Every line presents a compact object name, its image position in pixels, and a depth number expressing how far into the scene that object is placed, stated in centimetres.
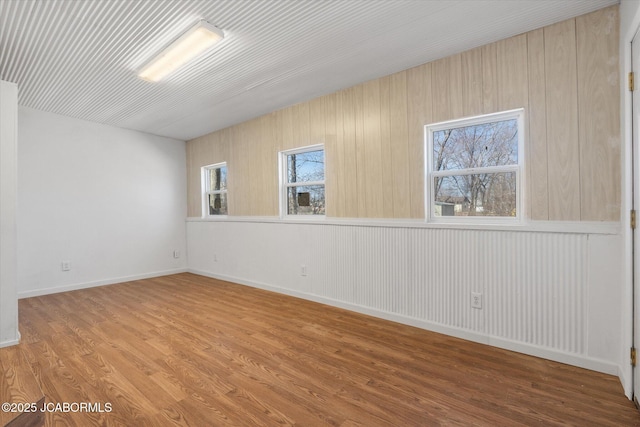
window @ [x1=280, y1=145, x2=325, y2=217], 424
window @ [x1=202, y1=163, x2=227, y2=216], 585
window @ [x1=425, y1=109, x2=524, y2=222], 270
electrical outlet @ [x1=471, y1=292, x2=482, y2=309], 277
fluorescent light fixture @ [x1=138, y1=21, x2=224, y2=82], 243
